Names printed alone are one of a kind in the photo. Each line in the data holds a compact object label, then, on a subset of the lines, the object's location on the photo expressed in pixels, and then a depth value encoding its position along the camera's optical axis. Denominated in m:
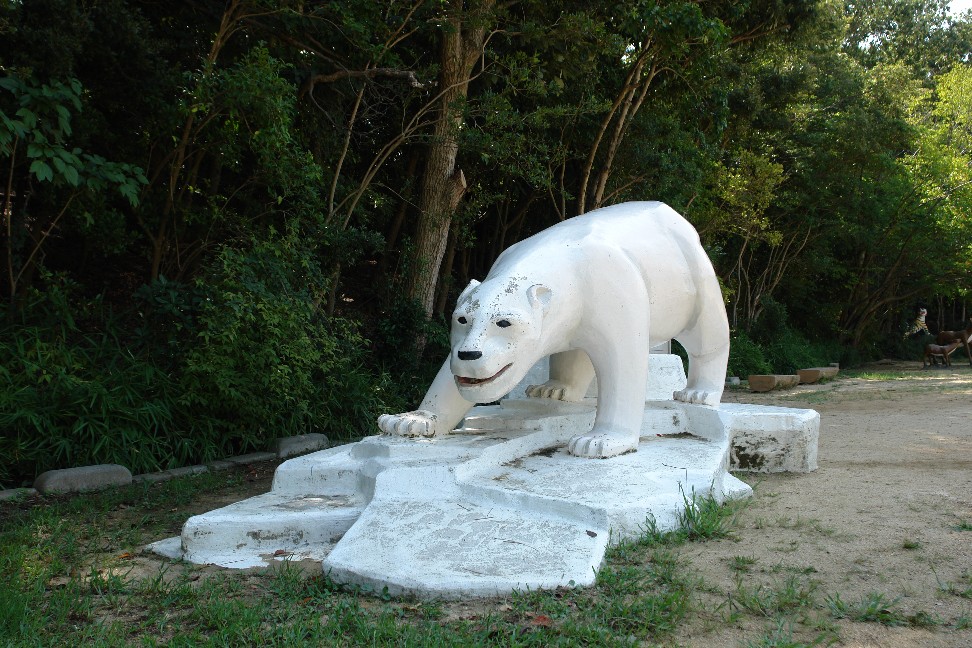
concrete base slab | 2.59
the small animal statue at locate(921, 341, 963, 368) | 18.50
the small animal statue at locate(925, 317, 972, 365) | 18.25
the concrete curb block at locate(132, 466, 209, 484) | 4.73
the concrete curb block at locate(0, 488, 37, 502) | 4.18
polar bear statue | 3.58
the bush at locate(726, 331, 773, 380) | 15.09
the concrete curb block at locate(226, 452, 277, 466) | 5.37
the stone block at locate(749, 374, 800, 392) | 12.36
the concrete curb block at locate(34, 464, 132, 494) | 4.35
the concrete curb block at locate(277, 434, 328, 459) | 5.73
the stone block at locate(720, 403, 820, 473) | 4.73
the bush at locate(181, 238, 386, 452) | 5.35
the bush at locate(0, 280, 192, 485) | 4.64
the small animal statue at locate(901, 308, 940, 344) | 22.94
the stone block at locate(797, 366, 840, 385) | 14.33
